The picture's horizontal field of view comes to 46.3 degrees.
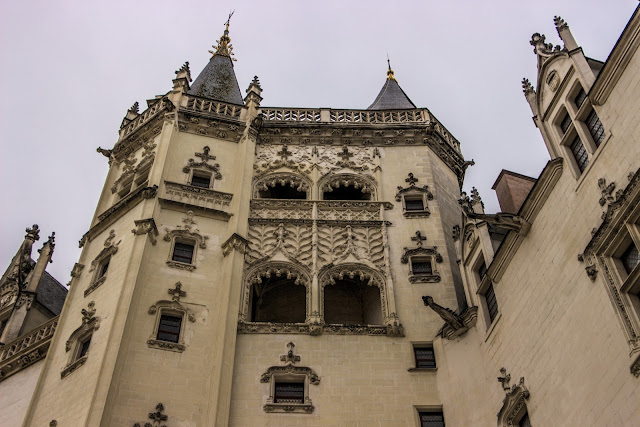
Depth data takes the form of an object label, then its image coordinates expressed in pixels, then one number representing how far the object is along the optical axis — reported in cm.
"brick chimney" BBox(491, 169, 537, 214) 2072
